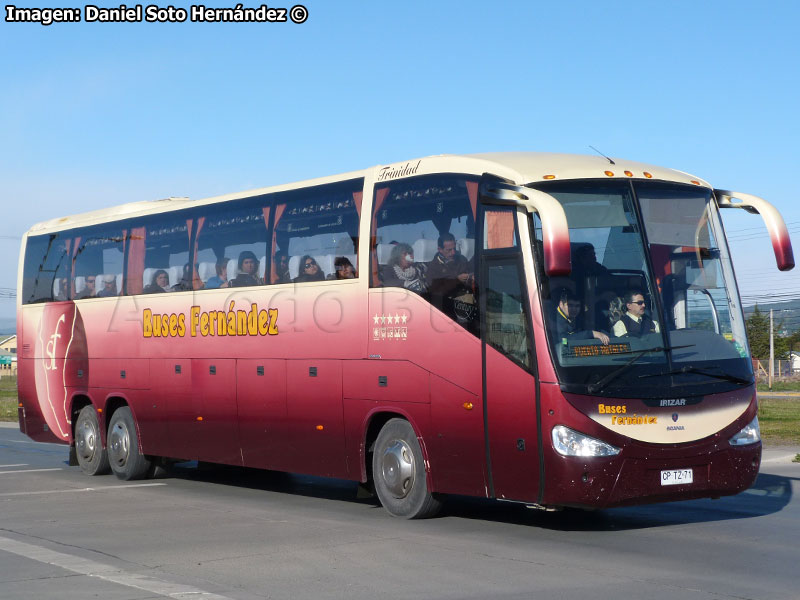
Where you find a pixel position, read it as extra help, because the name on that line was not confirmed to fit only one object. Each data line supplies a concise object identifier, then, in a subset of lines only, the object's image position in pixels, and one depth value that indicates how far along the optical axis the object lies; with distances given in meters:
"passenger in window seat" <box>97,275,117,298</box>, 17.97
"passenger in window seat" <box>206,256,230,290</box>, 15.52
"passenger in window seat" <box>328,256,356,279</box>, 13.29
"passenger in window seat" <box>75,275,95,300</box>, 18.48
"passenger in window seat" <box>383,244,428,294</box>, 12.32
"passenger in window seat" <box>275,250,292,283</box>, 14.30
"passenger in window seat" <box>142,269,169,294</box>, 16.81
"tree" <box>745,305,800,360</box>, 102.69
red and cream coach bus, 10.66
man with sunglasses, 10.77
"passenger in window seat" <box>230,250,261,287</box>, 14.92
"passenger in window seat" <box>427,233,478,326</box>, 11.66
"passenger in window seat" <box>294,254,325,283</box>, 13.81
